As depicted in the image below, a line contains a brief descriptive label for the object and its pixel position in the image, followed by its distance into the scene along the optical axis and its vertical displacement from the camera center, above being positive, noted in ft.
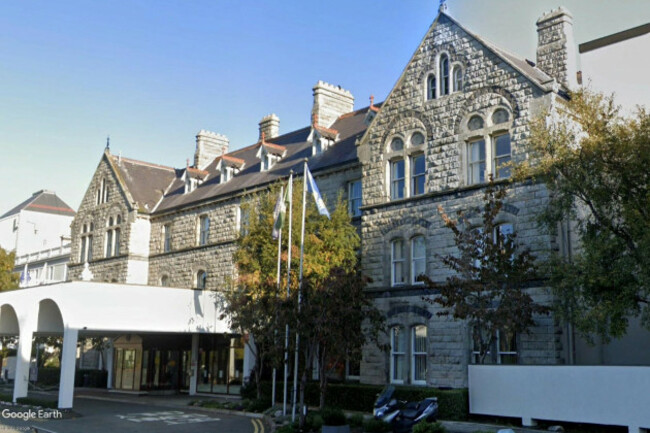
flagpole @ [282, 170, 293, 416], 77.93 +0.46
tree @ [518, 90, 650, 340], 61.05 +13.22
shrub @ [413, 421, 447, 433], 60.03 -7.09
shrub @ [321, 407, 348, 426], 66.39 -7.01
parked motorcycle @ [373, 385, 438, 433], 65.46 -6.41
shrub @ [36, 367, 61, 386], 161.59 -8.70
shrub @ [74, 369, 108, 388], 151.33 -8.44
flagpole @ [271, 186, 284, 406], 88.29 +9.92
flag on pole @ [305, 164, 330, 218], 84.69 +18.78
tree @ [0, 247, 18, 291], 164.45 +15.71
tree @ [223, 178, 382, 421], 72.43 +6.30
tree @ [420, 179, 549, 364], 74.08 +6.86
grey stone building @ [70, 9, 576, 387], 83.87 +24.66
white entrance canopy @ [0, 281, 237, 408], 96.32 +4.16
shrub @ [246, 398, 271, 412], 94.02 -8.45
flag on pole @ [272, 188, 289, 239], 87.97 +16.15
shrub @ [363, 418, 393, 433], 66.69 -7.81
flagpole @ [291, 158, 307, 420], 74.45 -0.08
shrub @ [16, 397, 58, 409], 94.83 -8.89
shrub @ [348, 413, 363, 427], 69.92 -7.67
